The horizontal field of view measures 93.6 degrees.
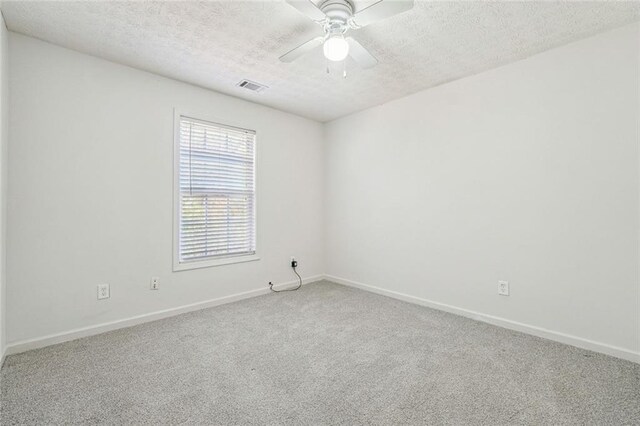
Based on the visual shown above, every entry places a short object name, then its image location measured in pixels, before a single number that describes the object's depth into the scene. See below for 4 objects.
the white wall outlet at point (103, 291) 2.68
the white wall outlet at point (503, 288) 2.80
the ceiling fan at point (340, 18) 1.70
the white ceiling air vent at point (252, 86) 3.18
